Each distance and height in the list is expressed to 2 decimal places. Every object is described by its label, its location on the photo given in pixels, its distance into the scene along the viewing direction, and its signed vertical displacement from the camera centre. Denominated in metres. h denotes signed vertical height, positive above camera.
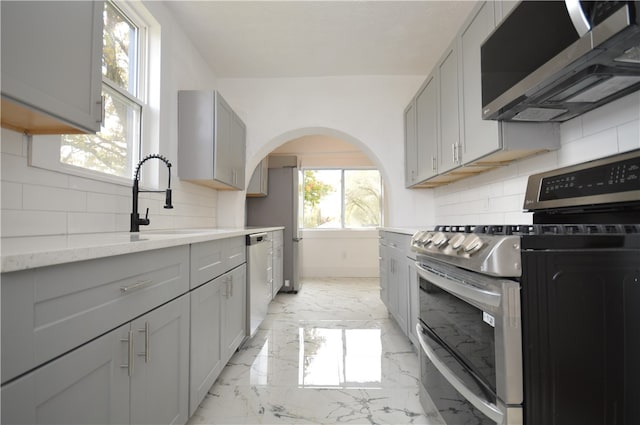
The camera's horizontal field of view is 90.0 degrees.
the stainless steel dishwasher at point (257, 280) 2.55 -0.51
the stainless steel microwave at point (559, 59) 0.96 +0.57
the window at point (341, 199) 6.09 +0.45
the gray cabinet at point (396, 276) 2.47 -0.48
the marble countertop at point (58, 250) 0.63 -0.07
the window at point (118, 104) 1.86 +0.83
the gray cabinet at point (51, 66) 0.97 +0.54
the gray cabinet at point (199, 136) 2.85 +0.78
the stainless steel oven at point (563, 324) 0.90 -0.29
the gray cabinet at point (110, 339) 0.66 -0.33
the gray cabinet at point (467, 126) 1.74 +0.68
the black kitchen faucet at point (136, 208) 1.89 +0.09
